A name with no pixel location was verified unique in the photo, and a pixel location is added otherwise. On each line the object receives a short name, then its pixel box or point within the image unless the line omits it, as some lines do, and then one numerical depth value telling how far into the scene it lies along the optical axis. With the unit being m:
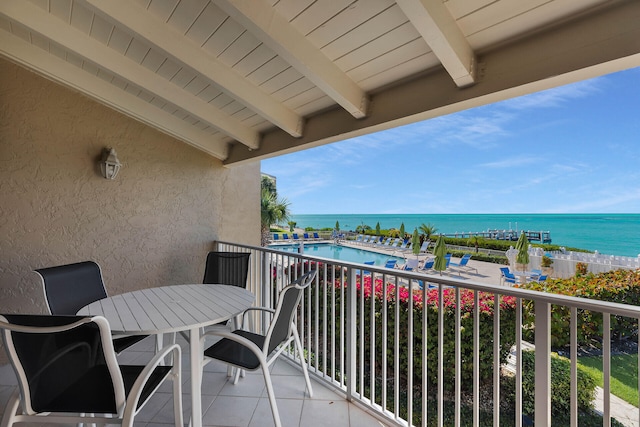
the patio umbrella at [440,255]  10.19
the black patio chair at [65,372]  1.20
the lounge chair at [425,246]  16.74
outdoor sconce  3.28
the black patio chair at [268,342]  1.78
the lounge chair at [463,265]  12.86
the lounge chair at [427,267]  12.53
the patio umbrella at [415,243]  13.78
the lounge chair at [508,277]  9.73
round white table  1.65
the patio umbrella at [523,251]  9.82
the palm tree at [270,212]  11.00
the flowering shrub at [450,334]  3.66
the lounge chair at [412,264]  12.57
